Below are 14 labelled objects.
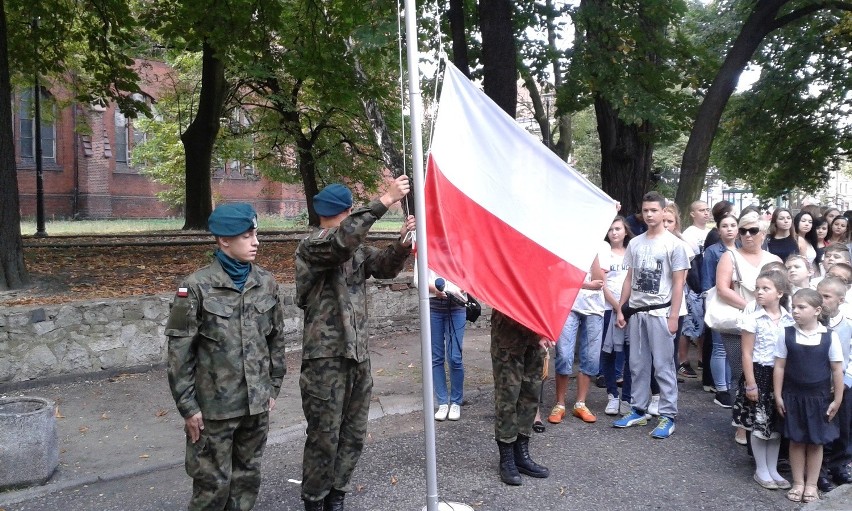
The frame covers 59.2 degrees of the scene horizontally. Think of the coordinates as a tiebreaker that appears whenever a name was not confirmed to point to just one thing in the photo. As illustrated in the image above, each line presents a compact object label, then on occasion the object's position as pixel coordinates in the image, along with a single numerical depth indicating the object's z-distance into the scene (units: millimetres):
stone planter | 5055
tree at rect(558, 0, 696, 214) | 12781
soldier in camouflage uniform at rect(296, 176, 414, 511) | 4441
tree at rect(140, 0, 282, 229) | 13375
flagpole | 4043
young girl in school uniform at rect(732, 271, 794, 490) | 5293
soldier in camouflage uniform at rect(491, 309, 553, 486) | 5270
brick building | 38250
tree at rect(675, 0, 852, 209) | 12742
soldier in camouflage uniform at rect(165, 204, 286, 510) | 3875
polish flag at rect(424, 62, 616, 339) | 4484
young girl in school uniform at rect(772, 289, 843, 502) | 5008
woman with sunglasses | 6422
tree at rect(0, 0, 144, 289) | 14364
